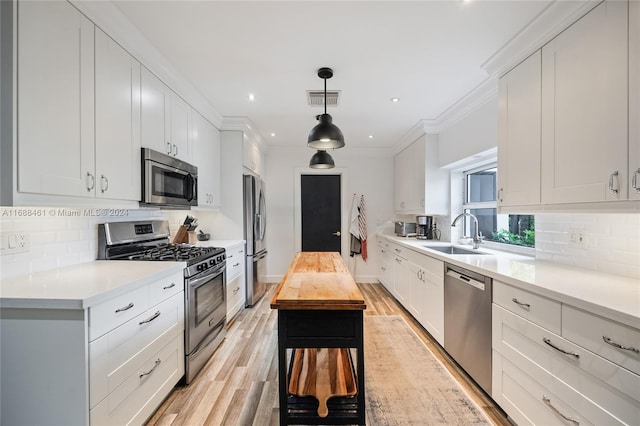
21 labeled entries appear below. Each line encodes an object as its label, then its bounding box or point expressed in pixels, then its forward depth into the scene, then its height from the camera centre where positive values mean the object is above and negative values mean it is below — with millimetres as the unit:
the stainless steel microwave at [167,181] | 2182 +265
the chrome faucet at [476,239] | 3065 -283
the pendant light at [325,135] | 2352 +633
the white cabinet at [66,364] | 1312 -715
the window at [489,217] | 2754 -45
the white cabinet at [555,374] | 1180 -782
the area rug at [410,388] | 1872 -1326
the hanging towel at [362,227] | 5242 -268
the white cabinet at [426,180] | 3945 +459
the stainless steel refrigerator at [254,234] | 3848 -303
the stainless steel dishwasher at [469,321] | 2021 -850
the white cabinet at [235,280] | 3316 -839
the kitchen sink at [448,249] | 3389 -440
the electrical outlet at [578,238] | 1959 -176
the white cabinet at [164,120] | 2213 +796
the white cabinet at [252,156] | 3887 +830
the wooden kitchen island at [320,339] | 1531 -686
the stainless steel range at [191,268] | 2207 -481
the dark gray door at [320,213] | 5453 -15
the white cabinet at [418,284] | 2795 -854
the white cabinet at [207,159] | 3113 +612
